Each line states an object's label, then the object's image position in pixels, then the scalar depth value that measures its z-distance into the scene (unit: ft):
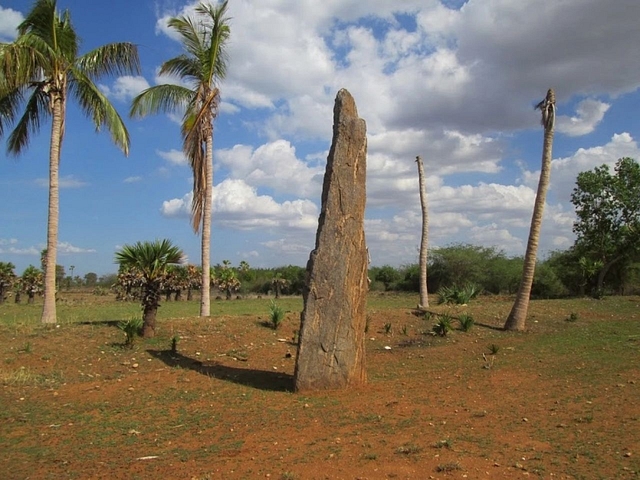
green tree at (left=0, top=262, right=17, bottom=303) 112.06
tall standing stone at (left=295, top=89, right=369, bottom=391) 30.17
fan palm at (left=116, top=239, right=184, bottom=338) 42.60
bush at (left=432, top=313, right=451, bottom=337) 47.93
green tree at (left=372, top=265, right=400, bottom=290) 165.48
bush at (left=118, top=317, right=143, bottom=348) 40.19
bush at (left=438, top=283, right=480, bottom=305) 66.39
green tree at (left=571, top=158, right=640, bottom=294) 88.79
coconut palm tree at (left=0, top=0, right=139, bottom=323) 45.60
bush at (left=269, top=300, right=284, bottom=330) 48.39
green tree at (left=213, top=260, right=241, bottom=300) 139.33
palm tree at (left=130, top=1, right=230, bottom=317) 53.11
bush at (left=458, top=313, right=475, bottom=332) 50.19
